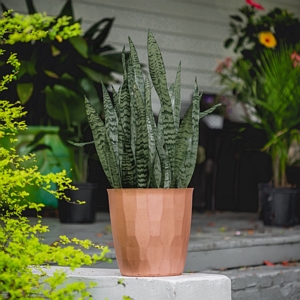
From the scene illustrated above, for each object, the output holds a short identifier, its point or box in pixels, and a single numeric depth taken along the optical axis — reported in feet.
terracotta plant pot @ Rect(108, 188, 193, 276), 9.28
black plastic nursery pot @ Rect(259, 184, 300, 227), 21.02
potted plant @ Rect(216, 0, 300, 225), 20.35
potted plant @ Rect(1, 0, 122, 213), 21.27
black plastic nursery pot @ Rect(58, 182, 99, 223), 20.80
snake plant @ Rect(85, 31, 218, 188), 9.34
